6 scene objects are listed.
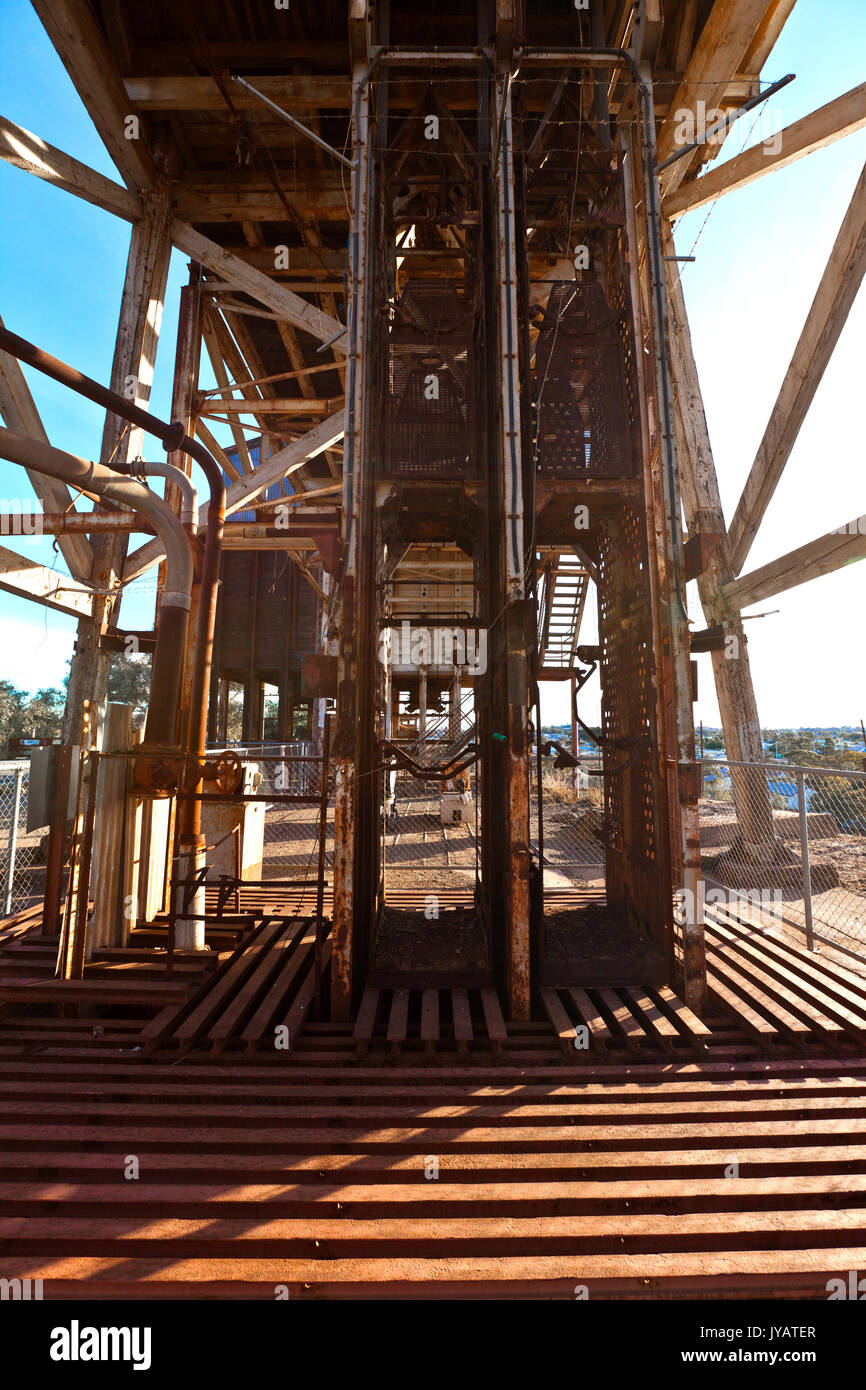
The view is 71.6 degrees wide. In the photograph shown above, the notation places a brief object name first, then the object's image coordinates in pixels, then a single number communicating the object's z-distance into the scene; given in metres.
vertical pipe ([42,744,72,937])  5.19
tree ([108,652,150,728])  39.97
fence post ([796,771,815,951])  5.71
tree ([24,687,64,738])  33.28
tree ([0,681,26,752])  33.16
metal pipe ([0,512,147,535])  7.18
